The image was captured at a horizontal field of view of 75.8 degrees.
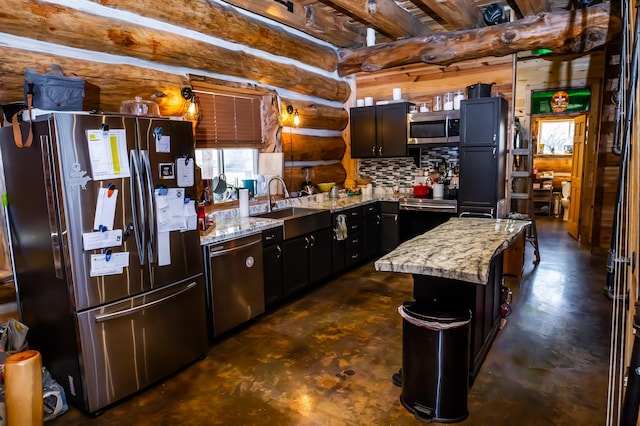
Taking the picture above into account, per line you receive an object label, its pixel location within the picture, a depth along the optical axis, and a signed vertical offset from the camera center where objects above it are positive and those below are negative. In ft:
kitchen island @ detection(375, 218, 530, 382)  7.33 -1.90
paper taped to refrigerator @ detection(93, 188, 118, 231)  7.82 -0.75
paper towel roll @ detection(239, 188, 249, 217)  13.85 -1.25
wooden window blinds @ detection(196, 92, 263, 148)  12.96 +1.46
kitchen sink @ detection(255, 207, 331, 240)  13.46 -1.94
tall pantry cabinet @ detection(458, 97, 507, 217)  15.98 +0.14
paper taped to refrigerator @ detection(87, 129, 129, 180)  7.72 +0.31
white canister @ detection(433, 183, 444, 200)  18.06 -1.41
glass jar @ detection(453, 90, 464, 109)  17.34 +2.46
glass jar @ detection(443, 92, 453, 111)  17.55 +2.43
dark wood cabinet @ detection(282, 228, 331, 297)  13.57 -3.39
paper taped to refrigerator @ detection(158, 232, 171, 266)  8.94 -1.77
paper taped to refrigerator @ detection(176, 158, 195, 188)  9.30 -0.11
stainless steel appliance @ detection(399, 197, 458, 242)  17.33 -2.42
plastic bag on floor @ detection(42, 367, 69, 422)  8.13 -4.53
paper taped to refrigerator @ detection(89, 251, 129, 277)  7.85 -1.82
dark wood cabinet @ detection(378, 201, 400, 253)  18.41 -2.90
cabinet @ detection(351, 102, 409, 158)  18.17 +1.36
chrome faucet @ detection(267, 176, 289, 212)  15.17 -0.90
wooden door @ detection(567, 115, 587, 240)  22.16 -1.22
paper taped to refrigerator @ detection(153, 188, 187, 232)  8.91 -0.92
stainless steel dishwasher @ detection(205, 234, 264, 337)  10.66 -3.19
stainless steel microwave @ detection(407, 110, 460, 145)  16.99 +1.33
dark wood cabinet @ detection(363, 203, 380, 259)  17.94 -3.07
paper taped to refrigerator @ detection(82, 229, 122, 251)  7.69 -1.33
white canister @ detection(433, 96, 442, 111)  17.92 +2.41
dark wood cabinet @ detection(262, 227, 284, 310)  12.47 -3.16
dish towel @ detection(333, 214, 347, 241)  15.97 -2.55
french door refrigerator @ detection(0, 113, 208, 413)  7.59 -1.51
